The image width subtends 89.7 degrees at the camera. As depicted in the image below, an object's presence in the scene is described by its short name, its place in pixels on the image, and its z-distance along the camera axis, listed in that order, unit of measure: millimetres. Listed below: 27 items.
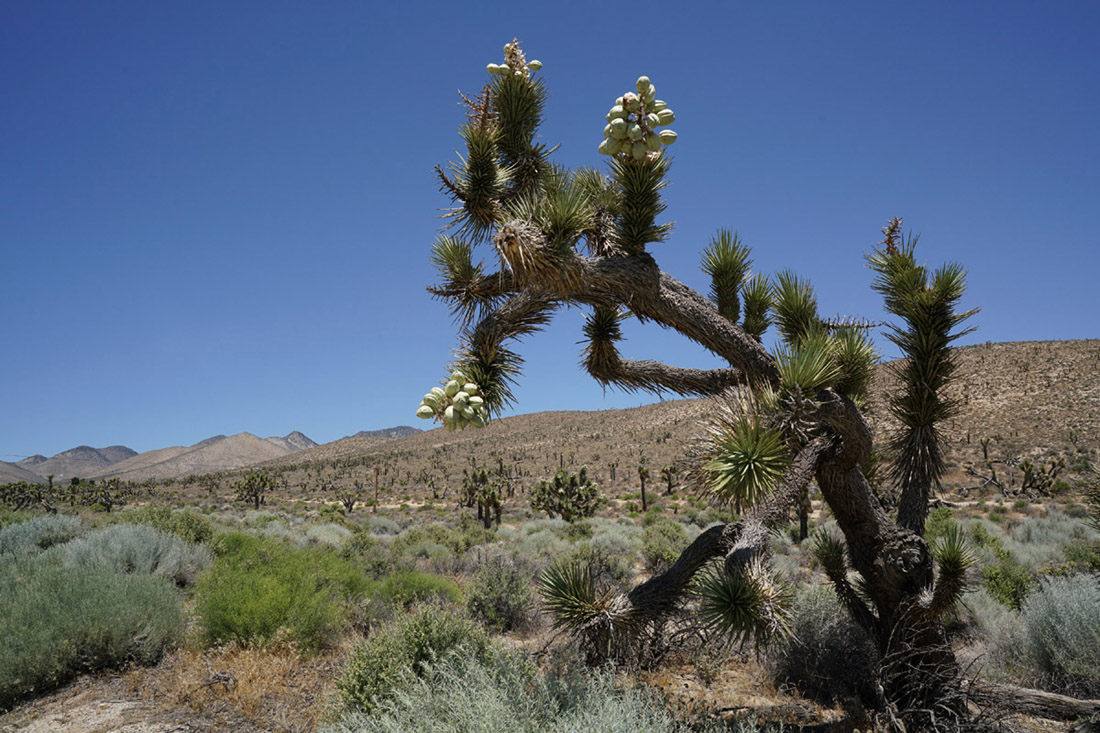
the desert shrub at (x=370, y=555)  11117
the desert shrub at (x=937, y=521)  10039
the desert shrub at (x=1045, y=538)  11602
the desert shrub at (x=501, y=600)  8426
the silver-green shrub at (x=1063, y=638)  5316
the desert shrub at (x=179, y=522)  11352
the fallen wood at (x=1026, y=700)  4012
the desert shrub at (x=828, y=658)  5801
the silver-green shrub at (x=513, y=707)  2994
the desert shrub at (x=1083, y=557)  8491
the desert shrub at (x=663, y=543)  12094
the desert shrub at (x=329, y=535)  14497
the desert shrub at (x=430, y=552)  13229
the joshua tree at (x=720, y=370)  3020
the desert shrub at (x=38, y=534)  10219
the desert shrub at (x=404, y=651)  4312
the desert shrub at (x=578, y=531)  17202
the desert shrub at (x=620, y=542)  14086
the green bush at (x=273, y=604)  6363
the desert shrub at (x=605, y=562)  10087
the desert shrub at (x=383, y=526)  21456
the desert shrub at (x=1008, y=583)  8312
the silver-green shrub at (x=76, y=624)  5531
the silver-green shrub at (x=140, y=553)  8977
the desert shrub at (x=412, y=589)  8520
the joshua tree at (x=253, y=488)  38656
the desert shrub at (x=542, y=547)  12984
